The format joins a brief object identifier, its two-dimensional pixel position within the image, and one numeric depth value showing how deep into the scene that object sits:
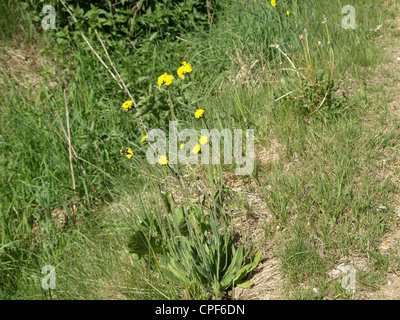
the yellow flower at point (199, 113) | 2.25
